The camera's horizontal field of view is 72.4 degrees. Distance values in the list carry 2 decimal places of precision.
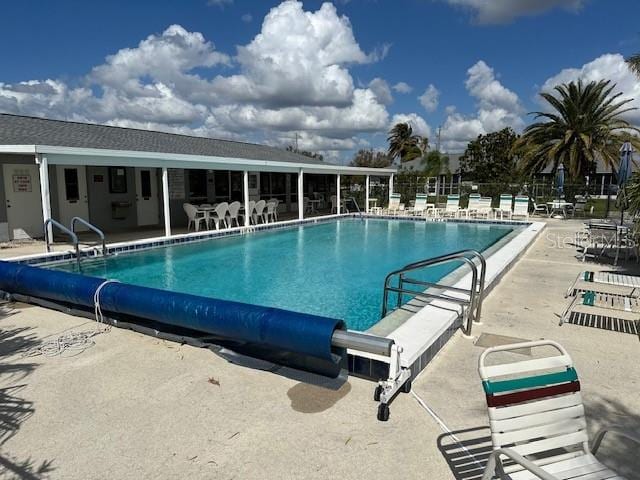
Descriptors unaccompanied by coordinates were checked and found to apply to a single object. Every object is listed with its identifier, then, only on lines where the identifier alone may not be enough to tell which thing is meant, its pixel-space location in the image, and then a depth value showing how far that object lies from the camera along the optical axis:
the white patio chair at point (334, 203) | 22.28
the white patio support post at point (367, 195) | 21.80
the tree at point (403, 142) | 50.66
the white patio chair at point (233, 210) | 14.55
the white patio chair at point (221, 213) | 14.03
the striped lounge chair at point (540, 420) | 2.10
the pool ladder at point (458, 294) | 4.76
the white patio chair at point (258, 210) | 15.71
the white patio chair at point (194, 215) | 14.12
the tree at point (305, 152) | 65.47
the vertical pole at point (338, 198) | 20.12
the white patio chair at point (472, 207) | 19.23
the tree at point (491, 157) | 39.47
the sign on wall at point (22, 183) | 11.84
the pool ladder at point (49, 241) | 9.54
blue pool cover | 3.55
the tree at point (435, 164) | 40.59
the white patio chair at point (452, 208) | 19.94
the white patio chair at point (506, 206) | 18.72
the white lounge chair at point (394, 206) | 21.15
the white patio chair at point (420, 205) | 20.80
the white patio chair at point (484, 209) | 18.85
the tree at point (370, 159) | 58.88
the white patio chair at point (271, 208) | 16.41
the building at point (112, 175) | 11.13
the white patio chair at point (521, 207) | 18.36
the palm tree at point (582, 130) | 22.75
